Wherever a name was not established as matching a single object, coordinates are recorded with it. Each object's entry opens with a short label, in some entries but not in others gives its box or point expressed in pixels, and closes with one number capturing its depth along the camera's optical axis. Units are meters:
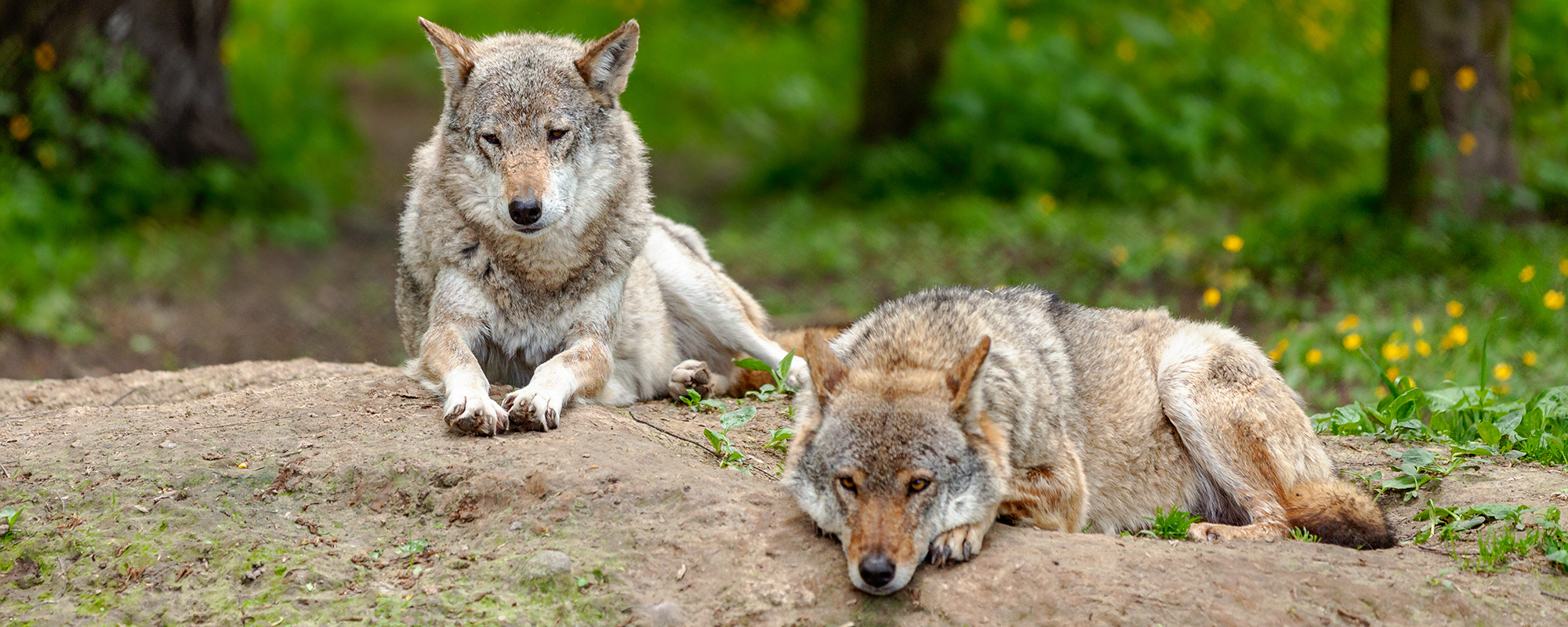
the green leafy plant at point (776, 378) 11.80
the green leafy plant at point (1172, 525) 9.23
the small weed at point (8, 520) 8.31
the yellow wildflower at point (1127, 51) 29.86
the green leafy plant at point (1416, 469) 9.99
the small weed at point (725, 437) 9.73
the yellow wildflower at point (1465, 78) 18.67
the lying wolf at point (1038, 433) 7.76
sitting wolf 10.64
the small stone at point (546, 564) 7.90
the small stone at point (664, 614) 7.54
